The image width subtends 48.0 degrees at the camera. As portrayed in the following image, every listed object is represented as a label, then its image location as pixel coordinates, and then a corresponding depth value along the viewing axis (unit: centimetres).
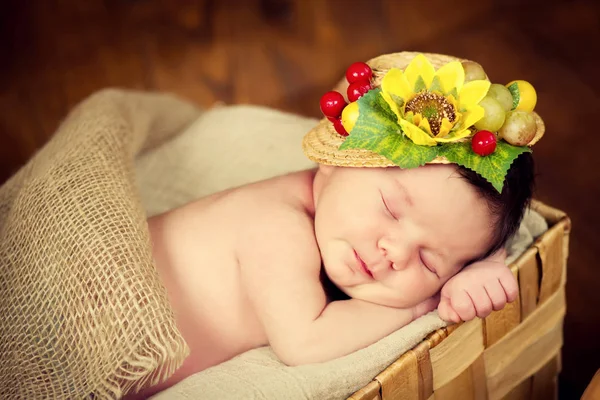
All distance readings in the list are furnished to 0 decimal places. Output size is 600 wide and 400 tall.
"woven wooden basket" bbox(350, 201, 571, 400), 90
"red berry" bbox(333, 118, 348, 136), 97
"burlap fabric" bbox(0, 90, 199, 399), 87
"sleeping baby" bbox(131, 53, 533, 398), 89
